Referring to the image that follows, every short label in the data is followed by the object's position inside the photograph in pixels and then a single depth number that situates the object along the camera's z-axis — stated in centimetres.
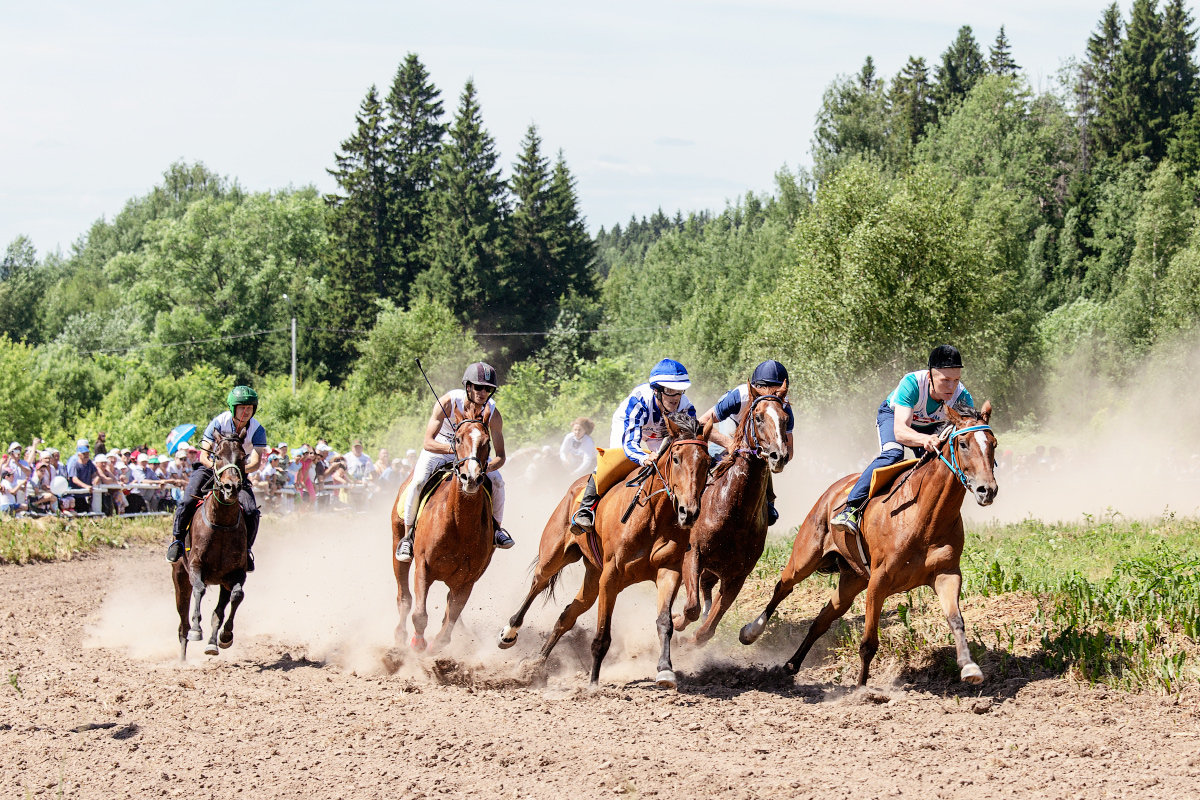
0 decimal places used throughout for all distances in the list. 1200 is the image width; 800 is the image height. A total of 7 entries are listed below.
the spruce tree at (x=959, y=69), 7312
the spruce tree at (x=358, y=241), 7381
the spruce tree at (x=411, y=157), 7512
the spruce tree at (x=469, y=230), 7062
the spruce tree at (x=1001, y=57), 8046
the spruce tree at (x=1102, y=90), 6731
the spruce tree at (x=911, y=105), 6475
